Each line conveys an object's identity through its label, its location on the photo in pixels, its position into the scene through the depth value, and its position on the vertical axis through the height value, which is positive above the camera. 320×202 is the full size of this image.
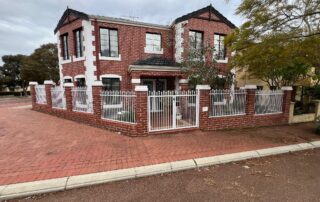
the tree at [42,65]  32.47 +3.38
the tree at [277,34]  6.41 +1.89
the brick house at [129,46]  11.20 +2.48
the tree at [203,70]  9.18 +0.70
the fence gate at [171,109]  7.22 -1.04
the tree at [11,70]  43.56 +3.25
